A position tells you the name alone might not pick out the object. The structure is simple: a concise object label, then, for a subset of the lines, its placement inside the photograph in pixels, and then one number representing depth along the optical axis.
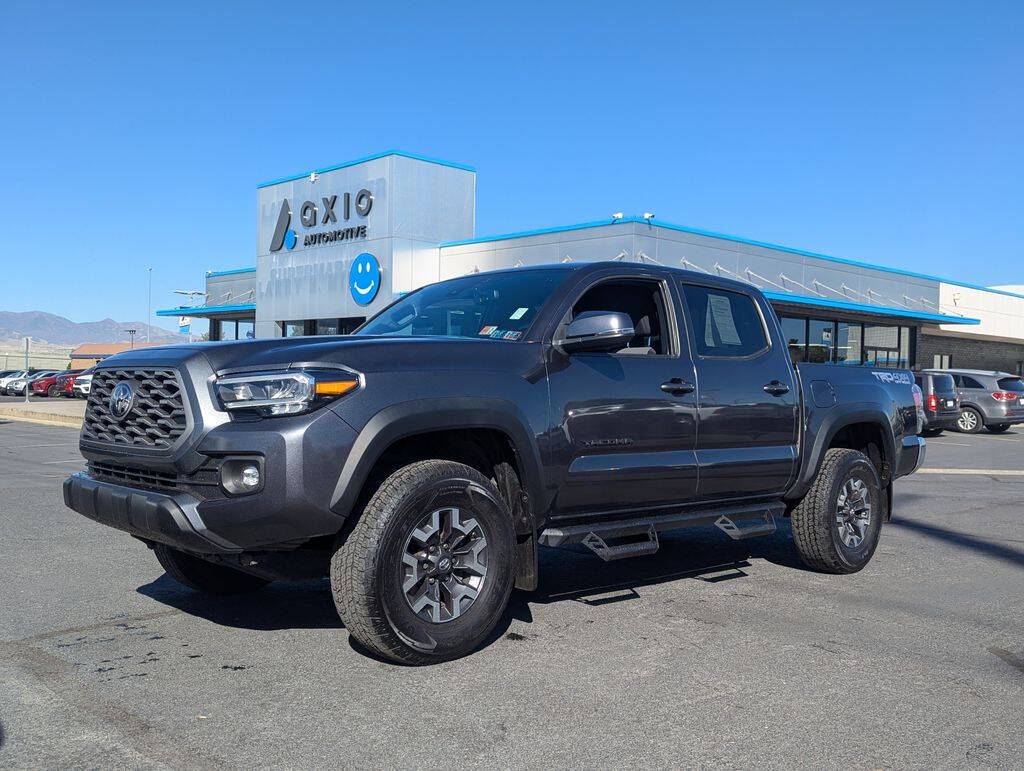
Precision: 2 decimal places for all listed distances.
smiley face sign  28.77
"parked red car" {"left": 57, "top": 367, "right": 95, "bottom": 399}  46.28
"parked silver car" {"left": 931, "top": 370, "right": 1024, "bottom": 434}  24.75
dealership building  26.27
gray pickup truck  4.15
